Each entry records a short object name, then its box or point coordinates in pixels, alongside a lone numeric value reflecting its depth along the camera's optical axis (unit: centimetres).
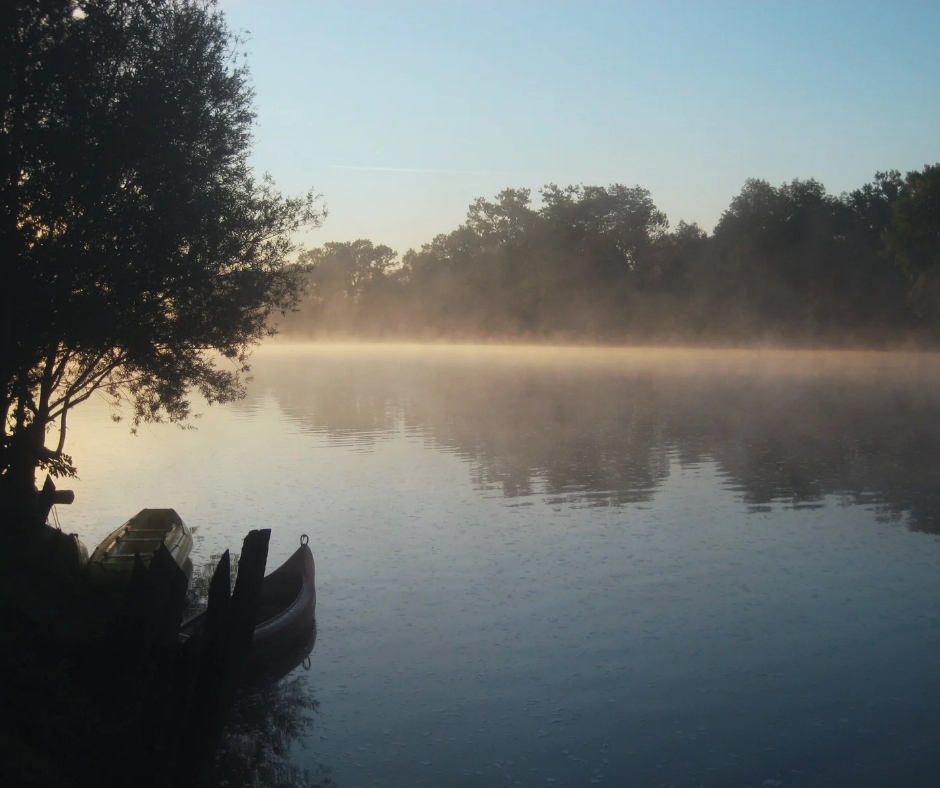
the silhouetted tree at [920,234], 6016
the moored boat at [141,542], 1310
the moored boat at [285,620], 1077
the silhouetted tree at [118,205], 1166
